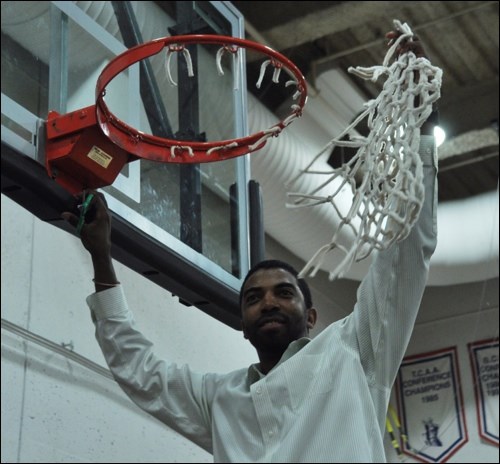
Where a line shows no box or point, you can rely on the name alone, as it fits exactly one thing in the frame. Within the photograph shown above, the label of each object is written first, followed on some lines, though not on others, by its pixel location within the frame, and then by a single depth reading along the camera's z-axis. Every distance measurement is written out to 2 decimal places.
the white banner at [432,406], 8.13
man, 2.27
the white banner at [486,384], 8.00
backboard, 3.07
